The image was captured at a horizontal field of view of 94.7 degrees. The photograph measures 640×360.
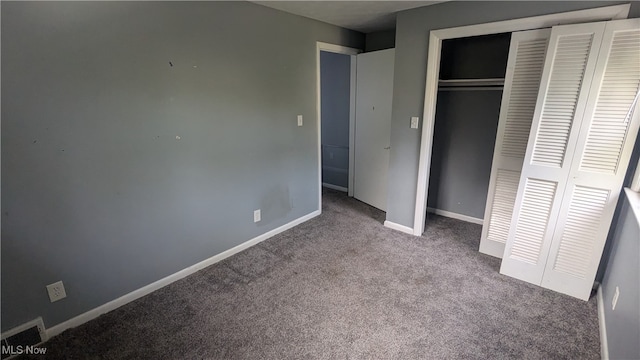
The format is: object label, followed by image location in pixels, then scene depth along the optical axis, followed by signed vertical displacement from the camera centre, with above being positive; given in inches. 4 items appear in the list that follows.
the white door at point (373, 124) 139.7 -8.5
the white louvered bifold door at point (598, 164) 71.2 -15.0
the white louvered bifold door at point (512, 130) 87.4 -7.5
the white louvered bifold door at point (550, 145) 75.5 -10.9
